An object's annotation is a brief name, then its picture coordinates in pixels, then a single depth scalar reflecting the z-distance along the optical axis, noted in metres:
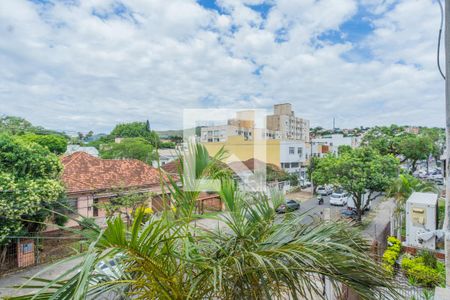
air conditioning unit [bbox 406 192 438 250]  4.84
